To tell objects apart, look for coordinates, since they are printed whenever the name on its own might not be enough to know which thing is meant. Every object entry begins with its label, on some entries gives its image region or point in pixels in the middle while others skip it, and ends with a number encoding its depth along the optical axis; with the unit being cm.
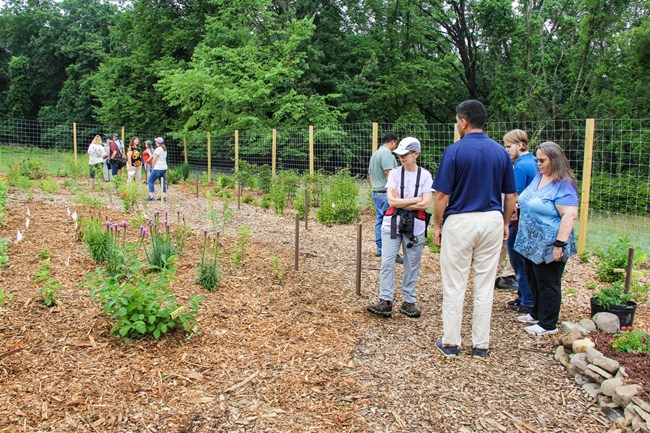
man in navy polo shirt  365
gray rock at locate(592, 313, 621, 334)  411
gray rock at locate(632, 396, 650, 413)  286
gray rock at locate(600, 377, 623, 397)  316
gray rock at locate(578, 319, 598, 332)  414
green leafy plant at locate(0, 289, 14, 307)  363
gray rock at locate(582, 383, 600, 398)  330
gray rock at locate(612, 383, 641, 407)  300
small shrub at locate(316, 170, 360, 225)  962
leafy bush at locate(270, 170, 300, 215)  1035
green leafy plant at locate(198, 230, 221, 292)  484
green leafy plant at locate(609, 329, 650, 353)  357
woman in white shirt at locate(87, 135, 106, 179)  1387
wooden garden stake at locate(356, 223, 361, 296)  513
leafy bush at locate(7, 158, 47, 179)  1307
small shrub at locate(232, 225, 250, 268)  568
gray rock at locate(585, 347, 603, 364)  349
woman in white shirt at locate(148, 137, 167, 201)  1088
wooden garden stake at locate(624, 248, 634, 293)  500
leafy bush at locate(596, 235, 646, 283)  592
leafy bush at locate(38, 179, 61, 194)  1067
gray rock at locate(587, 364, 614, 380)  334
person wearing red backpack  441
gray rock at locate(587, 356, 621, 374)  335
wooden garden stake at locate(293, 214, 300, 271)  578
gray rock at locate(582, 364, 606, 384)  335
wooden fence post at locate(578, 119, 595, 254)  741
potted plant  434
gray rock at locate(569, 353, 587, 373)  351
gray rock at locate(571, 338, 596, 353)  367
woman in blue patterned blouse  411
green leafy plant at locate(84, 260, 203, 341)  350
